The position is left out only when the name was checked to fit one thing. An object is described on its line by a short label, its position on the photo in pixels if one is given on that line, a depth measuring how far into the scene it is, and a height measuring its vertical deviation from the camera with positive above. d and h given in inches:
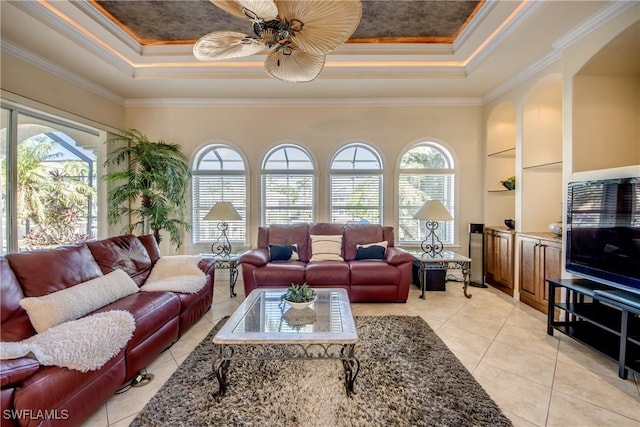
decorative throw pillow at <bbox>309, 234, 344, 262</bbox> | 160.7 -21.6
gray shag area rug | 67.9 -50.1
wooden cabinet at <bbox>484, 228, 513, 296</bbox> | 157.2 -27.9
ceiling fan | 69.7 +50.6
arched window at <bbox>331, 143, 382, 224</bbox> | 193.3 +17.6
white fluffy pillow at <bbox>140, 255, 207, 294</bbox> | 109.5 -28.2
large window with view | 121.6 +14.5
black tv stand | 82.2 -35.8
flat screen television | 88.4 -6.5
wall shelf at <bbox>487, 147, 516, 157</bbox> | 174.4 +38.1
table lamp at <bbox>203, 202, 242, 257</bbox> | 159.6 -2.1
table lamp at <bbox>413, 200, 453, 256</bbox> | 159.3 -1.2
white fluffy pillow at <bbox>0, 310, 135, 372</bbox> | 58.8 -30.5
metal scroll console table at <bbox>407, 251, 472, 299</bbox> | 154.6 -28.6
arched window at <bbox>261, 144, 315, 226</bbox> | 193.2 +17.4
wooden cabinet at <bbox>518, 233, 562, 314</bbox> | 126.6 -25.8
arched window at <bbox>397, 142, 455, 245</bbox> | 192.5 +17.1
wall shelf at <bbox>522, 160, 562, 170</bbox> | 145.0 +24.9
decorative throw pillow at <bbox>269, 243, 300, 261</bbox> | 157.6 -24.0
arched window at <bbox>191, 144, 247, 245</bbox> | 193.8 +15.6
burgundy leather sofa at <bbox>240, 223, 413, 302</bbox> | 142.7 -32.8
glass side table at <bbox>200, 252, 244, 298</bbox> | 157.4 -30.8
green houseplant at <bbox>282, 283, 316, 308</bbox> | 94.6 -29.1
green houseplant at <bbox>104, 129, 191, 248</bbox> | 162.2 +15.9
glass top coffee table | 73.9 -34.2
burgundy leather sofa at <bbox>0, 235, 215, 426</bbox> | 53.3 -32.7
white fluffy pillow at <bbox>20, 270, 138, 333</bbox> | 72.2 -26.4
